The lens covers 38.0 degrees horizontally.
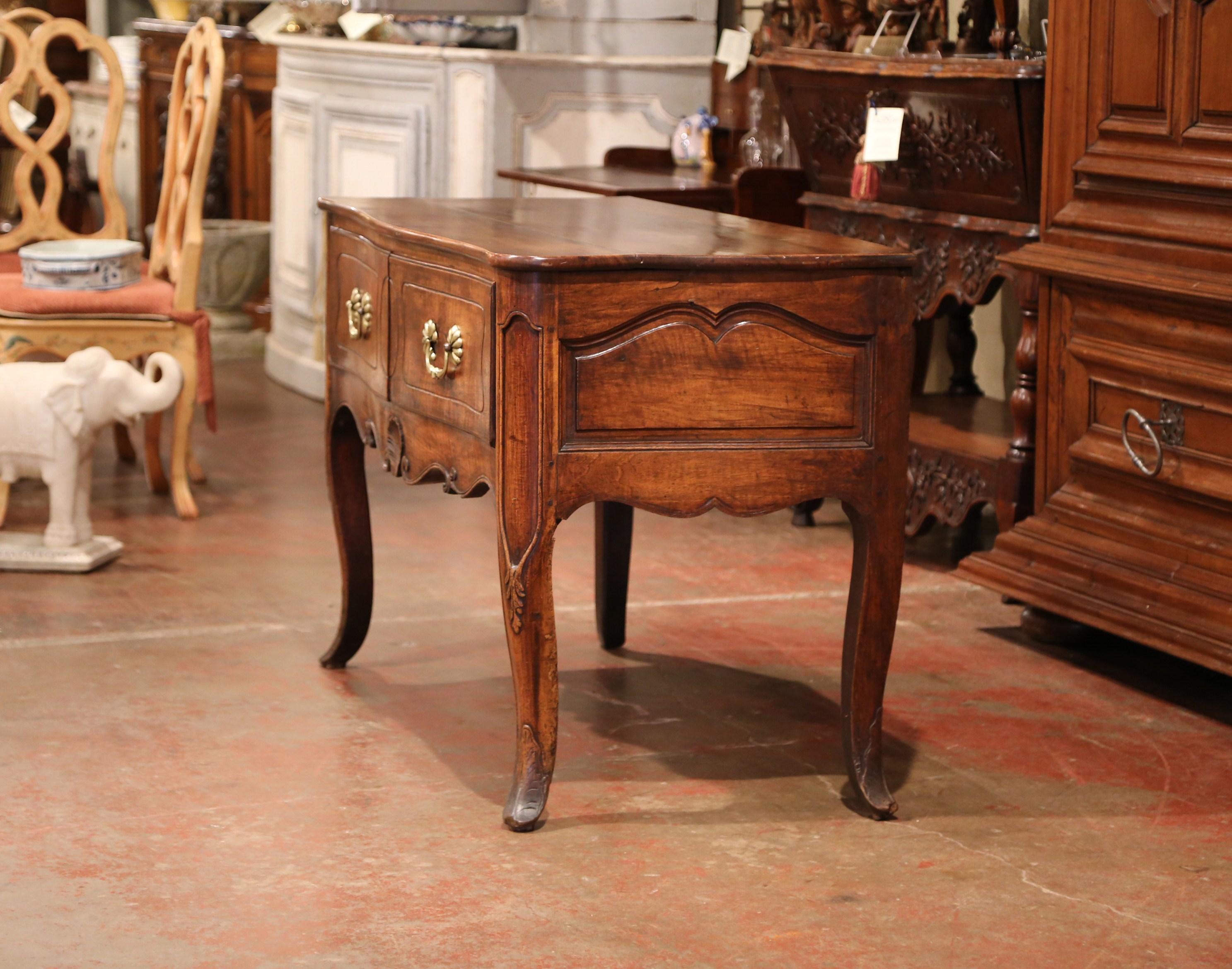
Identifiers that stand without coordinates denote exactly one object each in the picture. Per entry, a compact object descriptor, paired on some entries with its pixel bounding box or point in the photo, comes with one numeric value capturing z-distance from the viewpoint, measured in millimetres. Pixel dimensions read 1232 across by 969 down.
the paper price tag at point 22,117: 5172
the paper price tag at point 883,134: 4137
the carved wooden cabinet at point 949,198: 3881
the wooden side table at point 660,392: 2488
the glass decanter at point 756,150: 5270
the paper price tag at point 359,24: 6246
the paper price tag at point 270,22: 7398
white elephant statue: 4043
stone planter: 7332
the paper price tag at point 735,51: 5641
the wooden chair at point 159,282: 4578
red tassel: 4344
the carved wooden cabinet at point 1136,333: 3236
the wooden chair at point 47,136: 4996
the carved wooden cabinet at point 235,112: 7668
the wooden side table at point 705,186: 4762
